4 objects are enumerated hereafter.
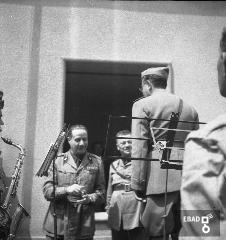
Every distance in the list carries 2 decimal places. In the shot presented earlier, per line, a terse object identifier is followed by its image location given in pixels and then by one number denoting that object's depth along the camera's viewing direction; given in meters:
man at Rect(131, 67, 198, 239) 3.50
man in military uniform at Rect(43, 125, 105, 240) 4.42
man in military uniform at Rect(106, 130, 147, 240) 4.59
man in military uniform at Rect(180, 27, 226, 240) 1.18
